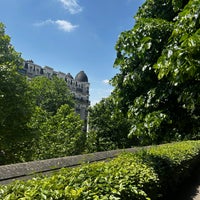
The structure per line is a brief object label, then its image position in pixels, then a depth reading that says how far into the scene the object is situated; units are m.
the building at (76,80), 54.69
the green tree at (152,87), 4.86
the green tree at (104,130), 26.28
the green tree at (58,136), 20.92
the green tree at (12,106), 13.51
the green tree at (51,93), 34.59
